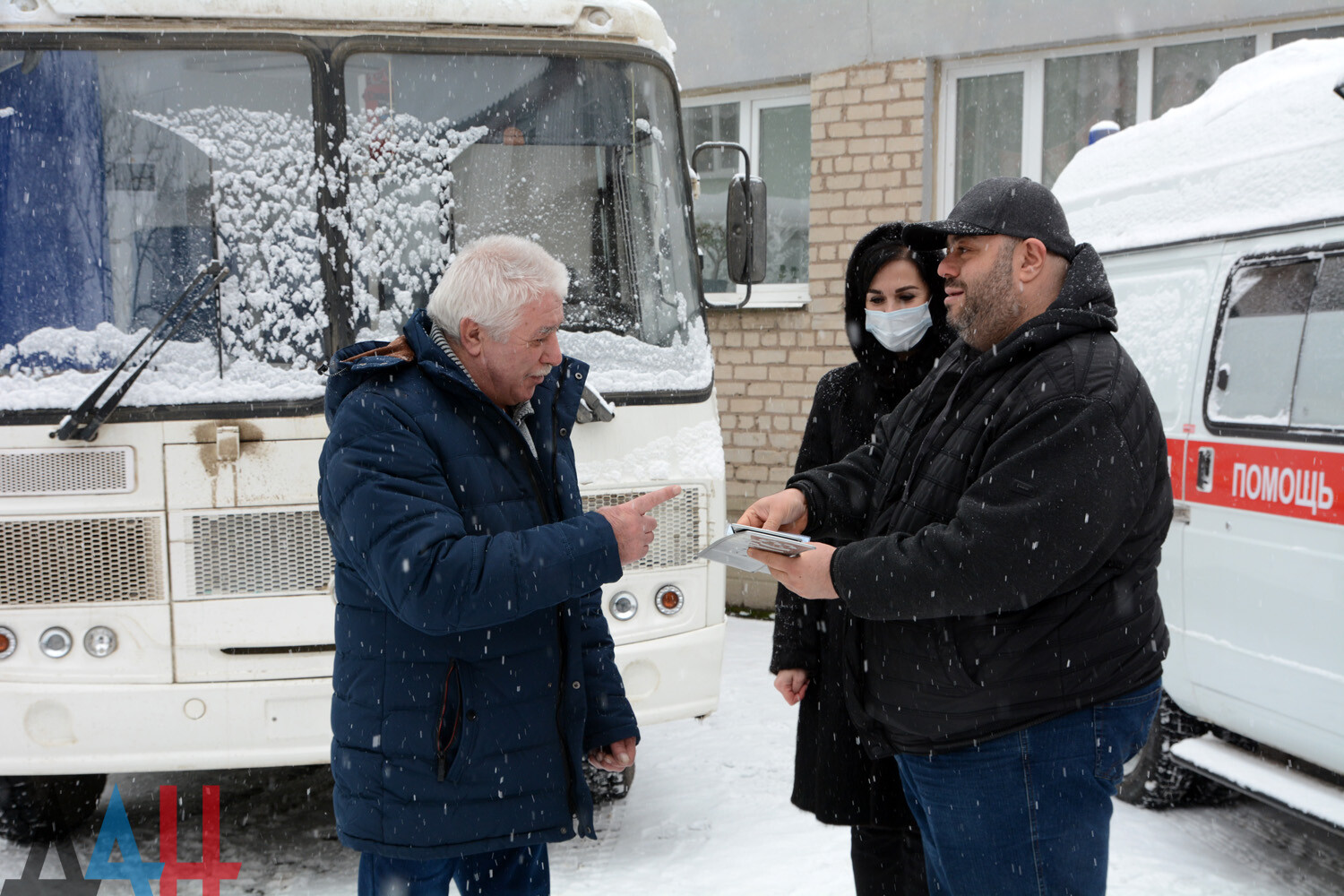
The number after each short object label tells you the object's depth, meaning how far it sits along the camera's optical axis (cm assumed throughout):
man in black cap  197
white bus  354
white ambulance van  357
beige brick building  687
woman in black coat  279
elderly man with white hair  210
